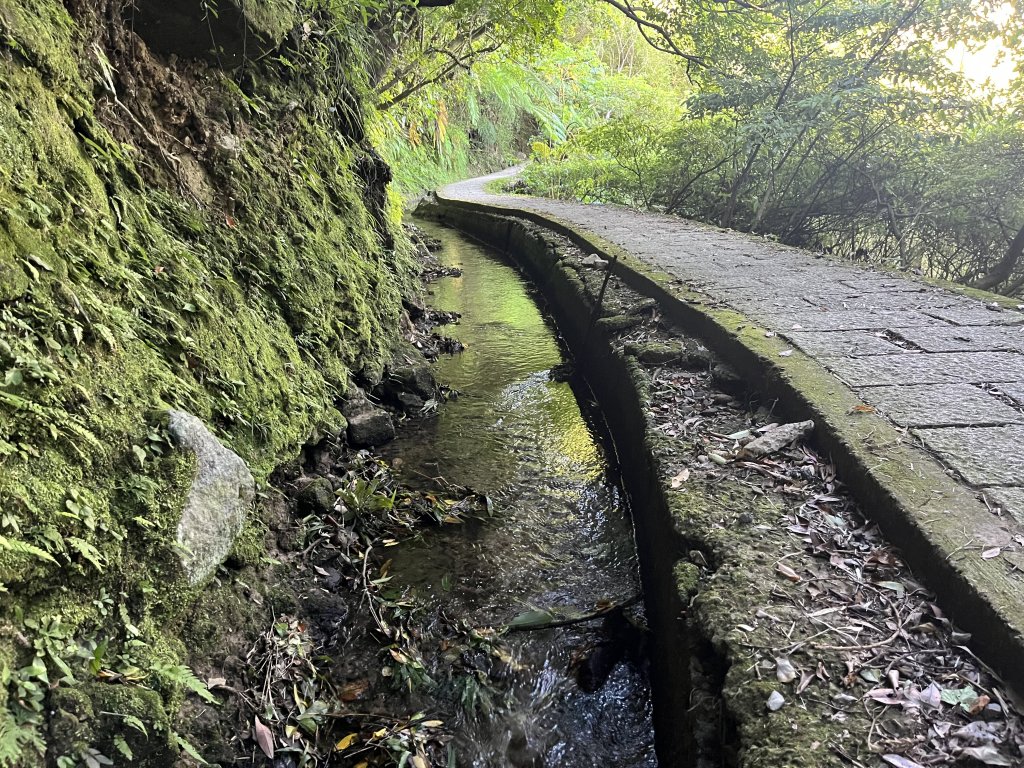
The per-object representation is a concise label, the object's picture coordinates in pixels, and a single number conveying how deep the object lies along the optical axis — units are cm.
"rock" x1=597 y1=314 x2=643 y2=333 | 459
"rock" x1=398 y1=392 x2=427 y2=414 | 412
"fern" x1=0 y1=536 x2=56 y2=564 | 127
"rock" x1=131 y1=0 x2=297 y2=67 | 274
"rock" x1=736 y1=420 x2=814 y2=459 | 259
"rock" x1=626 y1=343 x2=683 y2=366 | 379
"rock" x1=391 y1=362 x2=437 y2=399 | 424
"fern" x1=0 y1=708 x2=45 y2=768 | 110
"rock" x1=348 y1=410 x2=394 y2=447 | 353
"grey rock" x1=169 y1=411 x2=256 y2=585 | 181
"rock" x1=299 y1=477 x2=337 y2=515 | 272
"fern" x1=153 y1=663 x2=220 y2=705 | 153
